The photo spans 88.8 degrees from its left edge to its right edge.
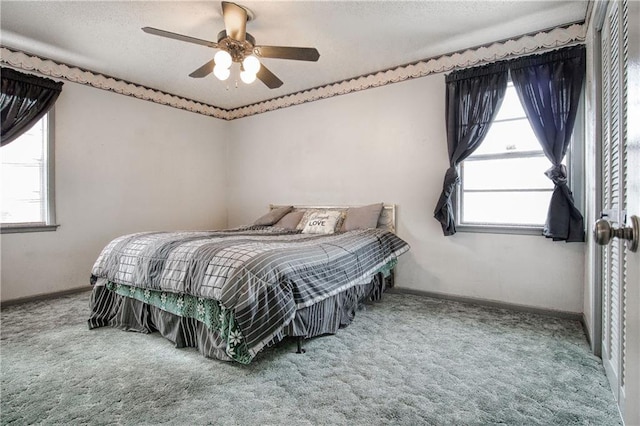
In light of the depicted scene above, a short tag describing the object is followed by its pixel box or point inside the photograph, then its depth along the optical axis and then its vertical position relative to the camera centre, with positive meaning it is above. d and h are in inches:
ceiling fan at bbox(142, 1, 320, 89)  95.1 +48.0
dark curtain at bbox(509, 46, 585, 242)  107.6 +32.5
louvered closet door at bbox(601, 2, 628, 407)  52.6 +2.9
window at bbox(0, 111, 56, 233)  131.4 +12.2
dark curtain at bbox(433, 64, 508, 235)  123.0 +36.6
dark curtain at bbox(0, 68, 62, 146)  124.7 +43.4
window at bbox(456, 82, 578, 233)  120.6 +10.4
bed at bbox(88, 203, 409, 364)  75.7 -20.5
